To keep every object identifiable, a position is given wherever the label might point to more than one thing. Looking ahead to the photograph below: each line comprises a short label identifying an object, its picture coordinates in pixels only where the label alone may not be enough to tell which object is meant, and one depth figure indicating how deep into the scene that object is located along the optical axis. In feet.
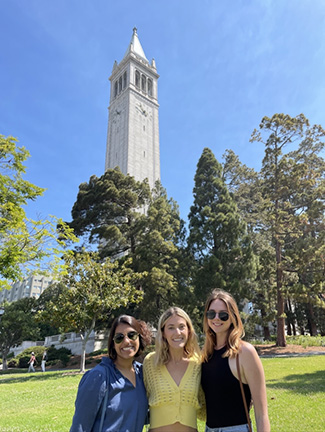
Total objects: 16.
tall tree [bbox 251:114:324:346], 61.98
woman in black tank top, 7.65
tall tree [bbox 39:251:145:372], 51.88
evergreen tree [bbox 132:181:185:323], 65.41
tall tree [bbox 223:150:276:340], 67.62
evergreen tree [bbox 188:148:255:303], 60.08
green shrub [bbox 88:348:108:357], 77.47
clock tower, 154.85
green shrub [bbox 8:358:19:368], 96.21
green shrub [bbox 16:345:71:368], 79.83
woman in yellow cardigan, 8.15
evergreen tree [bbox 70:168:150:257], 79.82
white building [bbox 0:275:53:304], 288.10
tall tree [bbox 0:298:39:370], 95.66
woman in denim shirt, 7.35
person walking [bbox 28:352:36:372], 70.22
